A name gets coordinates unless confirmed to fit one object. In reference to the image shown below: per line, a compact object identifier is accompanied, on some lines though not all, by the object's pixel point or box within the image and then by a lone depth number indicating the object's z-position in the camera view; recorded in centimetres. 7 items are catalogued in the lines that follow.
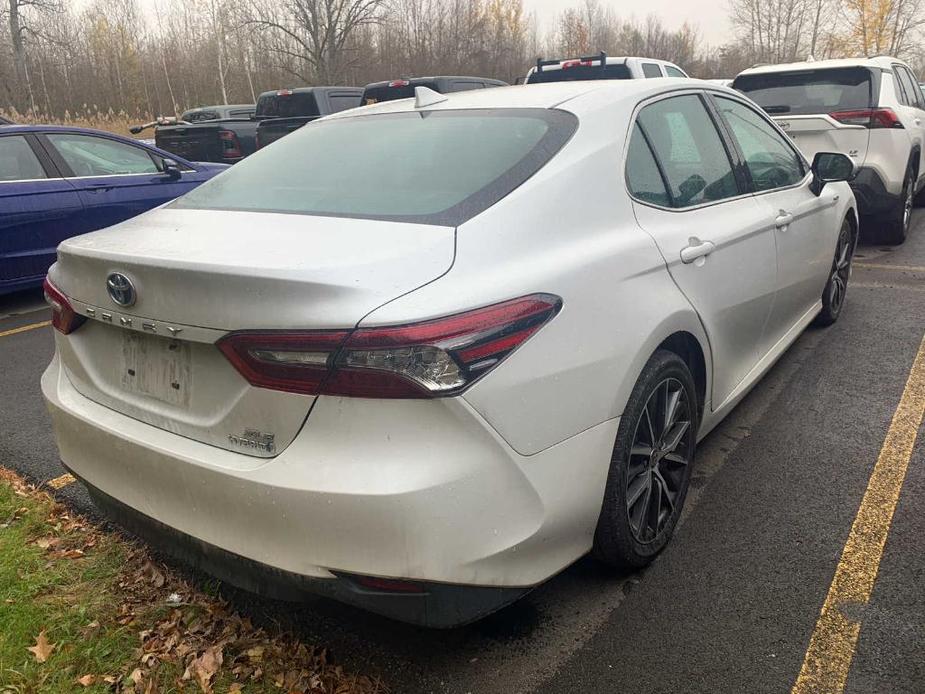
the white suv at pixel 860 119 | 694
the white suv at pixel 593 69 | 979
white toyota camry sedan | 173
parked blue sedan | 615
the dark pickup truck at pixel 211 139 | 1320
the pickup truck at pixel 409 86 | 1046
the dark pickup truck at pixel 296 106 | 1149
